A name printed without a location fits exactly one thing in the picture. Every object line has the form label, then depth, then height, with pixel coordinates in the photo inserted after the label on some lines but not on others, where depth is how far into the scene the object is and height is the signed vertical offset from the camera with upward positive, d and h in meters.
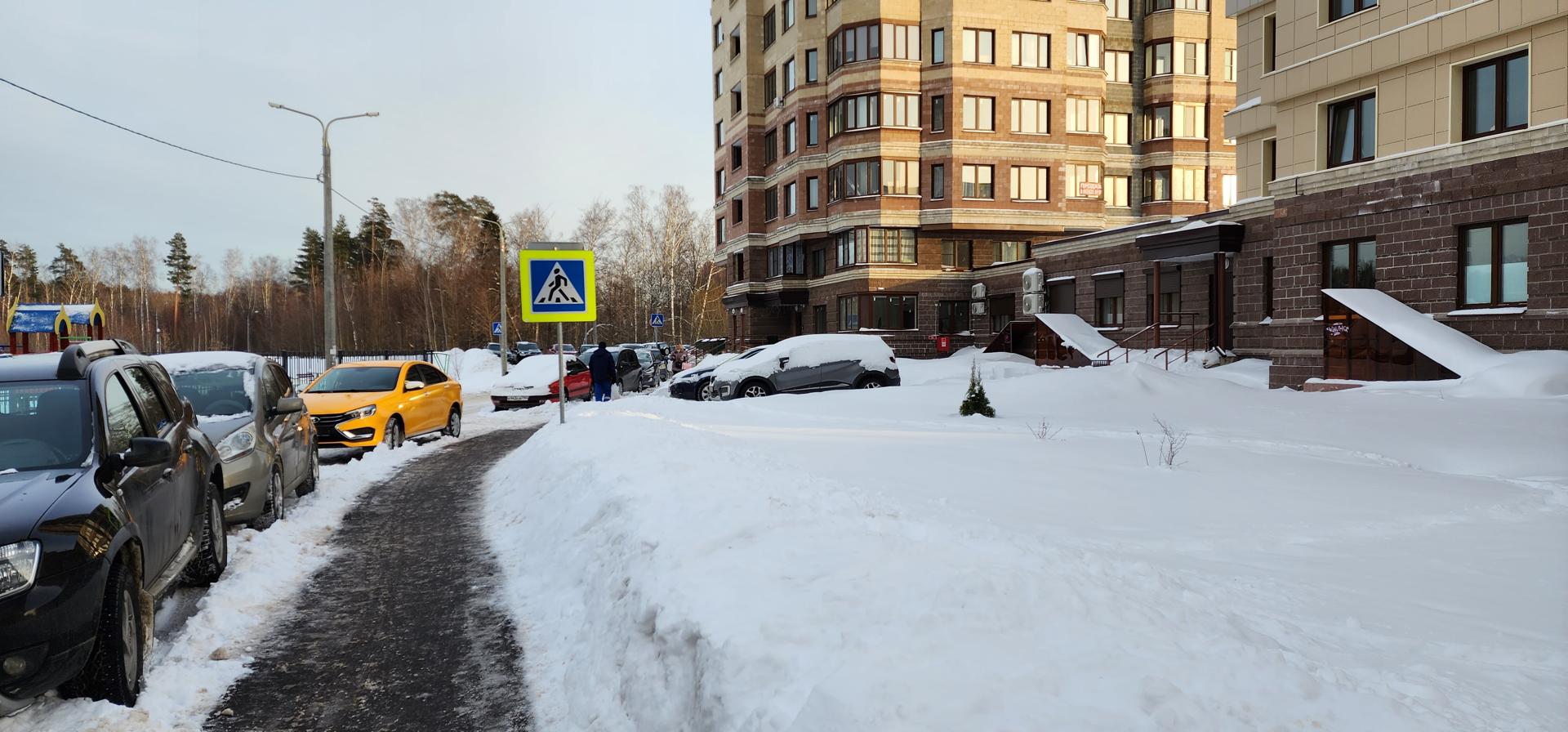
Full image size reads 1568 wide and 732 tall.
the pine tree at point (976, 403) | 15.79 -1.18
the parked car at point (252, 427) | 7.48 -0.77
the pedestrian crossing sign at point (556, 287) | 14.11 +0.88
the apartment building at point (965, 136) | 40.38 +9.54
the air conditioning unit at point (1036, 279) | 34.66 +2.24
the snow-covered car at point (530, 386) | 24.48 -1.23
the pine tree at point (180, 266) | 101.69 +9.24
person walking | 22.23 -0.76
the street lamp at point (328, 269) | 22.36 +1.95
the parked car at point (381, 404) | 13.31 -0.97
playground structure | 31.70 +0.98
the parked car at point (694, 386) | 22.41 -1.17
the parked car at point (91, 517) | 3.58 -0.82
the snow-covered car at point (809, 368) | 21.55 -0.73
